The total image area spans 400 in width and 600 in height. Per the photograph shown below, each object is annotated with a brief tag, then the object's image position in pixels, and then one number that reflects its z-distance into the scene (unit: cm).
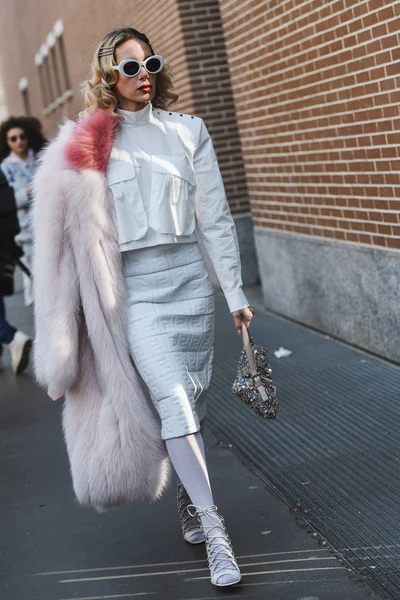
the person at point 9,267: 898
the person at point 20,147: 1079
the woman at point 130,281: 402
